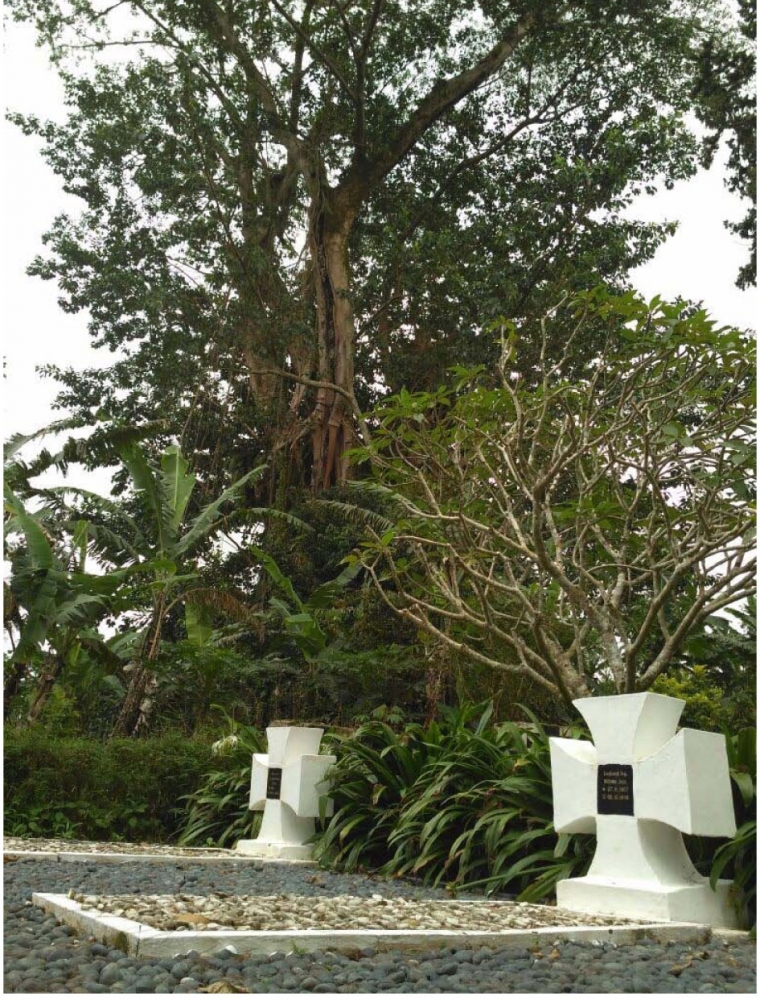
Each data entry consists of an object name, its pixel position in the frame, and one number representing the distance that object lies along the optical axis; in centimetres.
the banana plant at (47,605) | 719
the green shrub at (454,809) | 449
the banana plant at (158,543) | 841
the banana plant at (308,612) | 877
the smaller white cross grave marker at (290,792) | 589
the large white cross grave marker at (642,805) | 371
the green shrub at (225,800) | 682
